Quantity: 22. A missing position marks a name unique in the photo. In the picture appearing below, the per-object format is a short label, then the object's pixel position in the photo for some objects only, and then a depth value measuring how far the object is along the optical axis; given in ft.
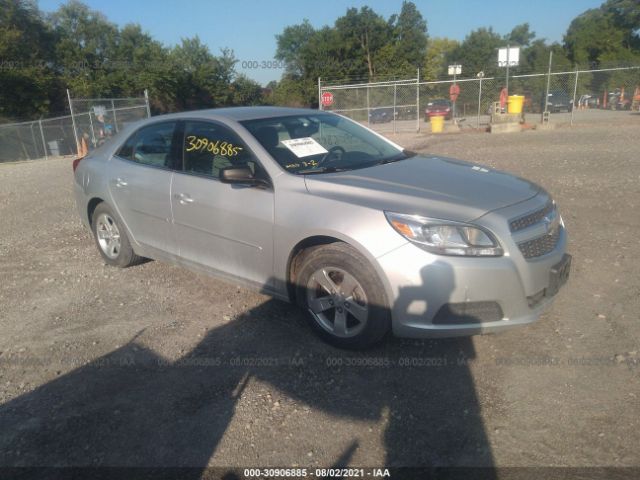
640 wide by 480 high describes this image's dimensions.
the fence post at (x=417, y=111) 69.91
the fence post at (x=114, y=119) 66.49
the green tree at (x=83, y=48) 123.34
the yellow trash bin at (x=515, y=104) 70.74
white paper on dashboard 12.84
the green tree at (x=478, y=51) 234.99
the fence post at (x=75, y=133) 64.07
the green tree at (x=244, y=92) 146.61
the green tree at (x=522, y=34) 338.69
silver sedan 9.82
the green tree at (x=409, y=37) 185.68
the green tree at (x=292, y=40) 226.38
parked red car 97.04
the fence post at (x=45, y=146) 71.81
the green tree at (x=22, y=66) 106.42
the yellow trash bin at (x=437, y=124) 75.51
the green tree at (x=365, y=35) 181.88
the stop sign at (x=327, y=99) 73.10
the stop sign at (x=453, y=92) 79.59
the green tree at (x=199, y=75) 134.10
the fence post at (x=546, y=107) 70.47
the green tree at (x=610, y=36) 188.65
